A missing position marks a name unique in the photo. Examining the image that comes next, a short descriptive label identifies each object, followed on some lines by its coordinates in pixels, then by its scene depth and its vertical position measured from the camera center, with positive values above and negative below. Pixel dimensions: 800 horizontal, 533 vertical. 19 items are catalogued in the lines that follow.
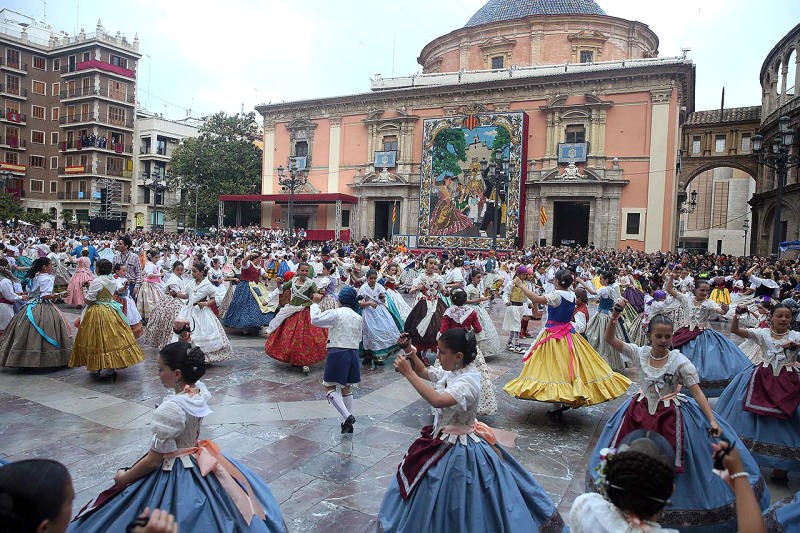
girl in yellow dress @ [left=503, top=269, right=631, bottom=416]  6.09 -1.37
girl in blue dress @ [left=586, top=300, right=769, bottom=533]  3.69 -1.25
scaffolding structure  45.12 +2.75
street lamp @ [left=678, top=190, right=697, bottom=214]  39.42 +3.80
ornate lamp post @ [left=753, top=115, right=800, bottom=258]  14.09 +2.82
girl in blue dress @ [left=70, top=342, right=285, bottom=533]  2.85 -1.34
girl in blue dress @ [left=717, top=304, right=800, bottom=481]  4.98 -1.33
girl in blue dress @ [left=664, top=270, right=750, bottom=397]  6.82 -1.18
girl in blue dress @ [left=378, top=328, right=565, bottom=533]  3.20 -1.39
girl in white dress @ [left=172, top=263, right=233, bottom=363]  8.45 -1.30
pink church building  29.77 +6.94
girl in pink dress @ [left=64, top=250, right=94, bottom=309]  12.51 -1.22
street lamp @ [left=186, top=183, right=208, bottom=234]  39.03 +3.57
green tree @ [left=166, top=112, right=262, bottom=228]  42.22 +5.52
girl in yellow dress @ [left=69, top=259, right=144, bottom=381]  7.50 -1.41
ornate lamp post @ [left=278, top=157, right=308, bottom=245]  36.49 +4.30
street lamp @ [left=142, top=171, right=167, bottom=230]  38.59 +3.45
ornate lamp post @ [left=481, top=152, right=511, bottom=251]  31.89 +4.14
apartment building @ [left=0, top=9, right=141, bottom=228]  47.53 +10.03
